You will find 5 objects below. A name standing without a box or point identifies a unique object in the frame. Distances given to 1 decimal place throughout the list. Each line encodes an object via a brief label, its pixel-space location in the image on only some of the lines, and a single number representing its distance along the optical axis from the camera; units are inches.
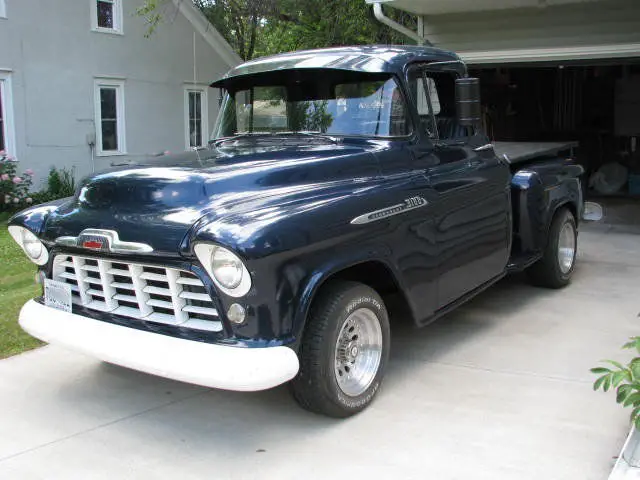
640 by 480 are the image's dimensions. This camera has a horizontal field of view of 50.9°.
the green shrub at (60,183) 526.0
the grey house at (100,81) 514.9
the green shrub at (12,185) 485.1
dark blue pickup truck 131.5
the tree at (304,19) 564.7
